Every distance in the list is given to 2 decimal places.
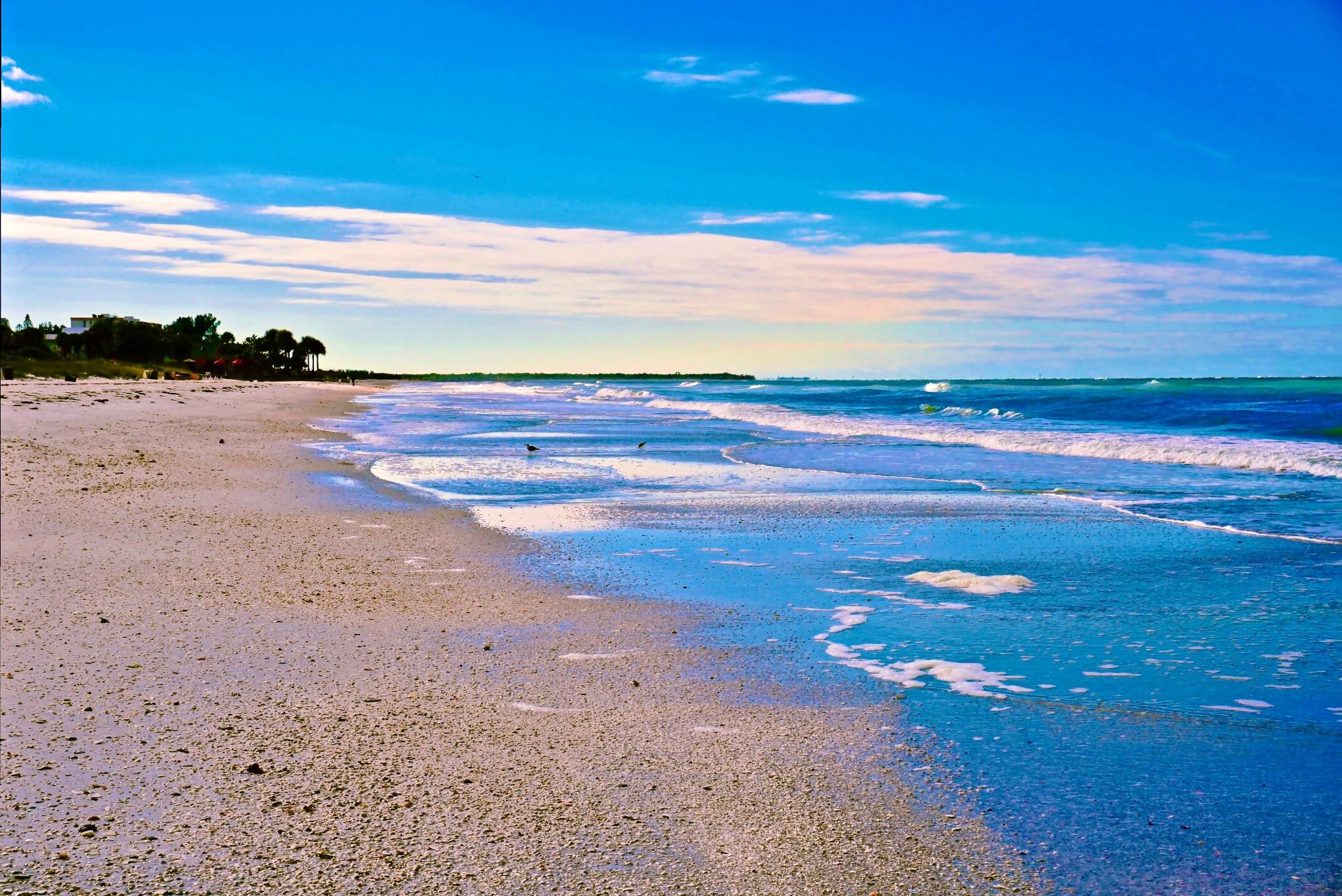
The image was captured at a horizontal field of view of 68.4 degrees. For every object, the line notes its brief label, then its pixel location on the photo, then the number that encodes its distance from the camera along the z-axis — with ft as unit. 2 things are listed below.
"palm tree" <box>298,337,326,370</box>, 531.04
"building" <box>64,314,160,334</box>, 504.02
